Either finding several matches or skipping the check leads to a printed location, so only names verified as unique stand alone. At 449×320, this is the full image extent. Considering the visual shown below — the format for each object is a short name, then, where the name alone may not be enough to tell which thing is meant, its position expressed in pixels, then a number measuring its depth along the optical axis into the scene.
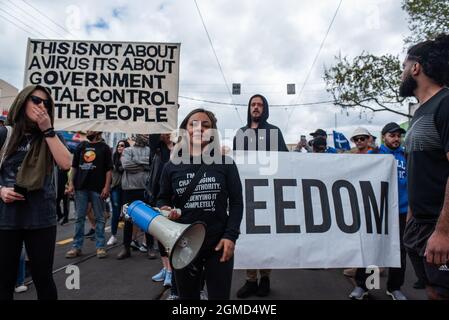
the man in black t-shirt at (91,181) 5.23
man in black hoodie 3.98
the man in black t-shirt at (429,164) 1.70
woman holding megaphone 2.04
